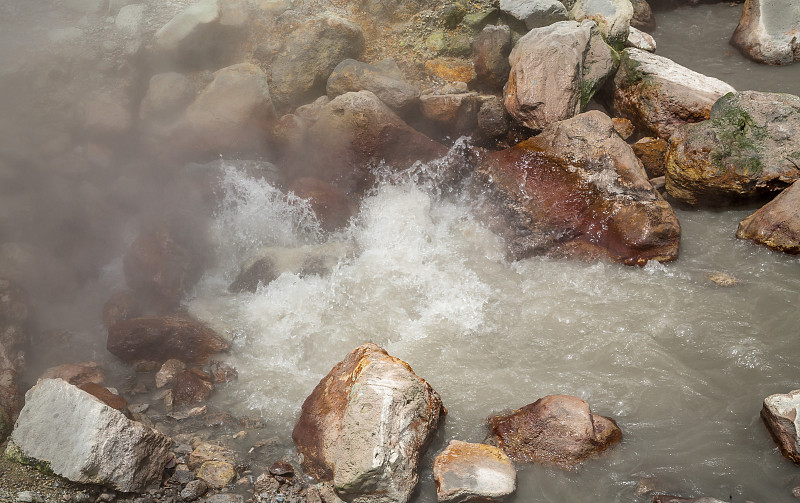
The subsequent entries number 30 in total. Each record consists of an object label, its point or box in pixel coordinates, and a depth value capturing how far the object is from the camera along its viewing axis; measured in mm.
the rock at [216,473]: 3758
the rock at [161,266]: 5734
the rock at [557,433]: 3730
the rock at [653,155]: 6281
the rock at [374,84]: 6832
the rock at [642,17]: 8758
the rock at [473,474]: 3434
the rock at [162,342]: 5000
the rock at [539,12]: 7410
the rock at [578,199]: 5352
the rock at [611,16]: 7457
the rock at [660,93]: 6395
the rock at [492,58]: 7211
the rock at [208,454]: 3928
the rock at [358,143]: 6504
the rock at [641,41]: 7809
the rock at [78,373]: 4828
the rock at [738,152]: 5527
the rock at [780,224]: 5082
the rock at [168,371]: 4820
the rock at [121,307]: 5555
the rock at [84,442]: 3494
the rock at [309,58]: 7211
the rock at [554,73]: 6336
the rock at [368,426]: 3479
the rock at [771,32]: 7684
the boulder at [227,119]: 6863
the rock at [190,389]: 4625
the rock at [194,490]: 3617
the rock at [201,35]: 7254
